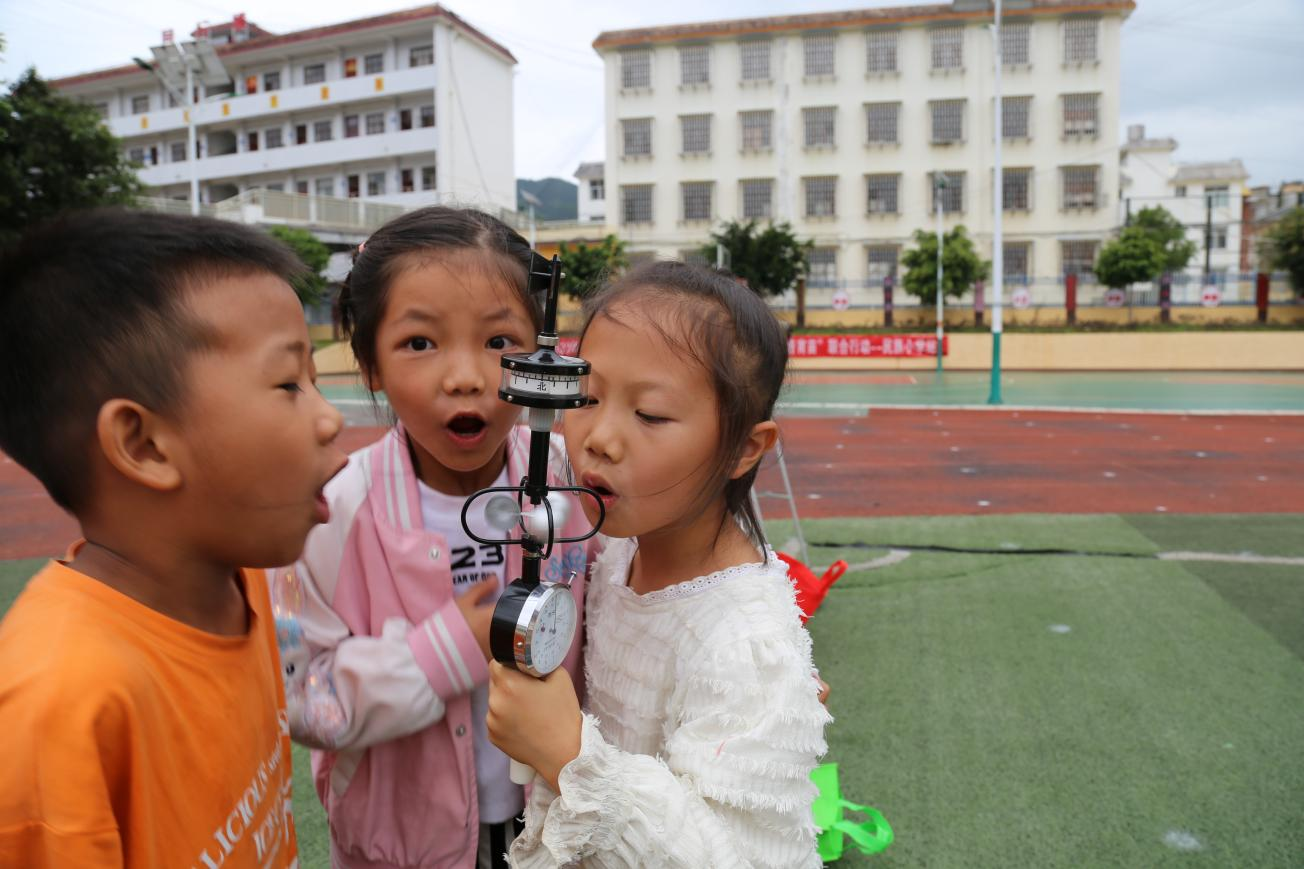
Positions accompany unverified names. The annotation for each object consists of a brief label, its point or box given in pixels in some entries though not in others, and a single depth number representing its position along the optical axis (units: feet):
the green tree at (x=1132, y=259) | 95.30
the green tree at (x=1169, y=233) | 110.83
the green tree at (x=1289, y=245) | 94.43
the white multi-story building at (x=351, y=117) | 117.80
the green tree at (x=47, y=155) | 49.85
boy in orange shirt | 2.90
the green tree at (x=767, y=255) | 97.60
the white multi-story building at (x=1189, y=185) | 183.42
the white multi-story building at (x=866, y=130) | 109.60
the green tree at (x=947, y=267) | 96.07
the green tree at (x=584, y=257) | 80.66
